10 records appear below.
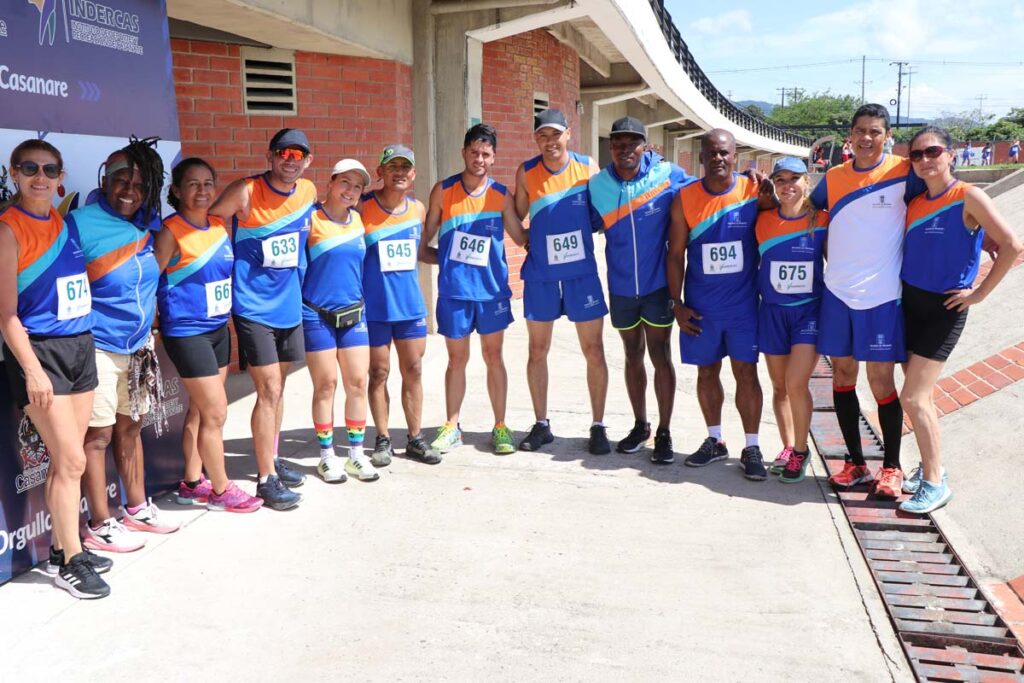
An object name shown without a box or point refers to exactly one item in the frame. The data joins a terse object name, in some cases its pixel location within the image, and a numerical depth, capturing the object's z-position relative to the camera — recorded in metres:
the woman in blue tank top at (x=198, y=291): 4.43
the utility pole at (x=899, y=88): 112.19
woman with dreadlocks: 4.05
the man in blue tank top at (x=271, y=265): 4.73
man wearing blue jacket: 5.43
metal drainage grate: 3.53
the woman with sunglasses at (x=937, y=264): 4.49
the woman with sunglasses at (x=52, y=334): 3.60
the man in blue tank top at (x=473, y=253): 5.62
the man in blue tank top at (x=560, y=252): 5.60
